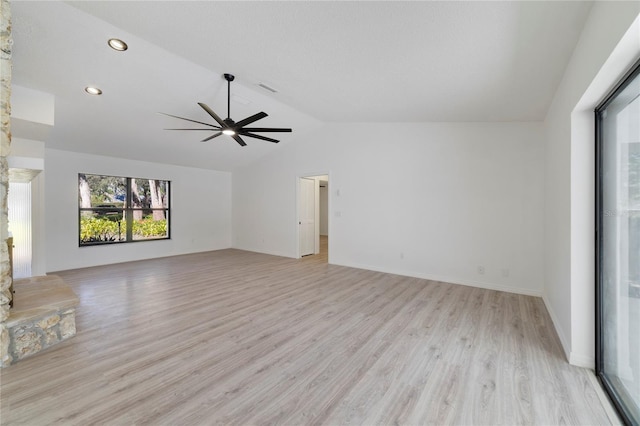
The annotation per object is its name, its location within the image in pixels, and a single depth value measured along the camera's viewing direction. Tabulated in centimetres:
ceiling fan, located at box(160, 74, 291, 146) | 341
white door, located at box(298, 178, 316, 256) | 684
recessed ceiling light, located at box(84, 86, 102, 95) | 356
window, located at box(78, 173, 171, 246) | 581
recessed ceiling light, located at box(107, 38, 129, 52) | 278
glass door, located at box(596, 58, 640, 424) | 163
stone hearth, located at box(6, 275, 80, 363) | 225
